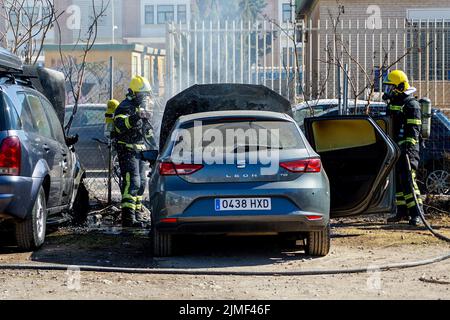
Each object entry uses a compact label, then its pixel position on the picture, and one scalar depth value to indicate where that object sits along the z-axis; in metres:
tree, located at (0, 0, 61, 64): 14.45
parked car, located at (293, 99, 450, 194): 14.00
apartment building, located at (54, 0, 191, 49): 53.19
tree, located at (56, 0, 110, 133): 13.89
